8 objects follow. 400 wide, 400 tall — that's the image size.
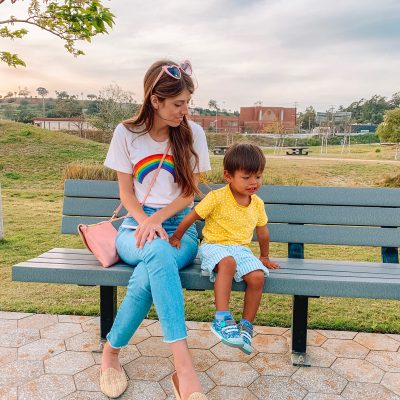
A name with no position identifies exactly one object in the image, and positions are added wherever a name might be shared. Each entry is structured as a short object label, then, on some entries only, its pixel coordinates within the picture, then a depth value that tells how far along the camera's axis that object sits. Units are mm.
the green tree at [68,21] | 4812
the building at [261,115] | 73750
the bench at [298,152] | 32812
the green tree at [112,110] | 24719
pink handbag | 2607
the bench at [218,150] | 30812
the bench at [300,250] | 2465
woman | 2197
